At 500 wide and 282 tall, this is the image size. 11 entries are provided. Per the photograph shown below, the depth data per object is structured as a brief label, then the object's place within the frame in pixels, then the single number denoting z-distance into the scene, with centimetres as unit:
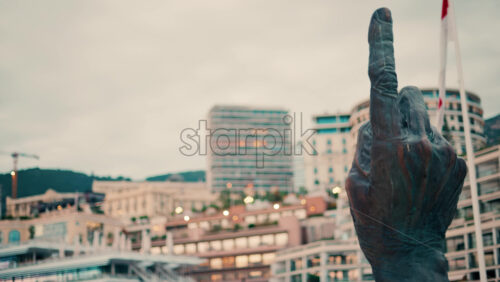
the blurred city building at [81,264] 6631
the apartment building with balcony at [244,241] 8206
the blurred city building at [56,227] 9088
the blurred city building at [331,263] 6588
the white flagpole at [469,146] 2919
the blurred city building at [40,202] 11600
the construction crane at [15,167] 11906
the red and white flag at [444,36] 3003
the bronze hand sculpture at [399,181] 1320
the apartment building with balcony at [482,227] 5122
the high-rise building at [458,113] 10025
